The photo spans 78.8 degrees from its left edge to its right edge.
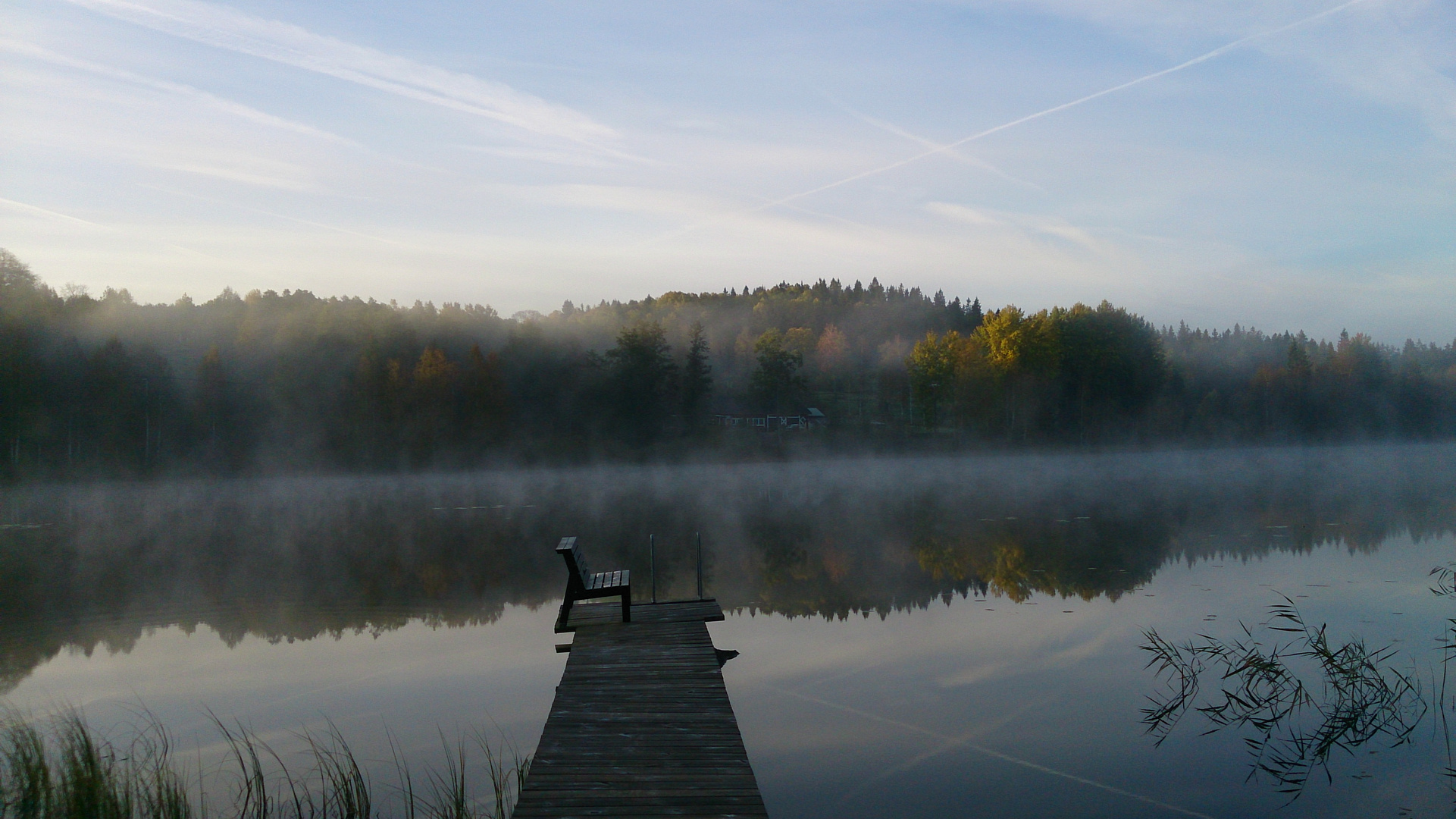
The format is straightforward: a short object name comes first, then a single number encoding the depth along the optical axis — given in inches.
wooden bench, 418.6
